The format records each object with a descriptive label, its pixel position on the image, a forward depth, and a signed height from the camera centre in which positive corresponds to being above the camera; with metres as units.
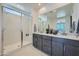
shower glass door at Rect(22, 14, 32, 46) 1.79 -0.06
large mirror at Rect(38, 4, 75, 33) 1.29 +0.24
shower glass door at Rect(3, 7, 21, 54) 1.52 -0.03
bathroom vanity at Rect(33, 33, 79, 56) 1.07 -0.44
